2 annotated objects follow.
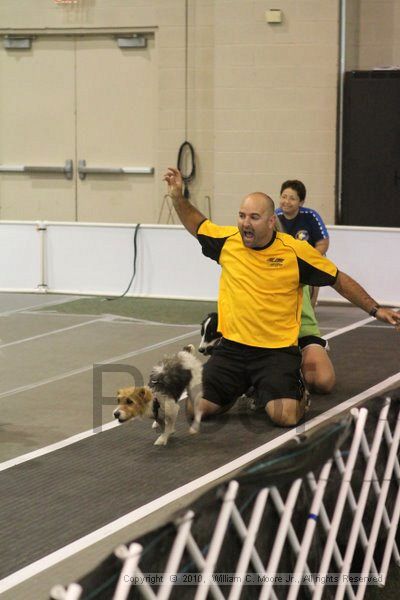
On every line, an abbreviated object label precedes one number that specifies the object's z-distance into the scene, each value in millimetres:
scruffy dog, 5684
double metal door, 14242
